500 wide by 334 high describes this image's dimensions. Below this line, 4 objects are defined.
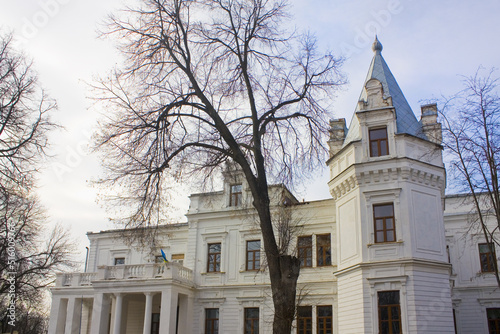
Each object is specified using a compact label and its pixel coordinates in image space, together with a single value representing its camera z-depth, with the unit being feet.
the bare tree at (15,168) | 51.83
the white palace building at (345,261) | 66.18
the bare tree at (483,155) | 43.60
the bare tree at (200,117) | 45.21
